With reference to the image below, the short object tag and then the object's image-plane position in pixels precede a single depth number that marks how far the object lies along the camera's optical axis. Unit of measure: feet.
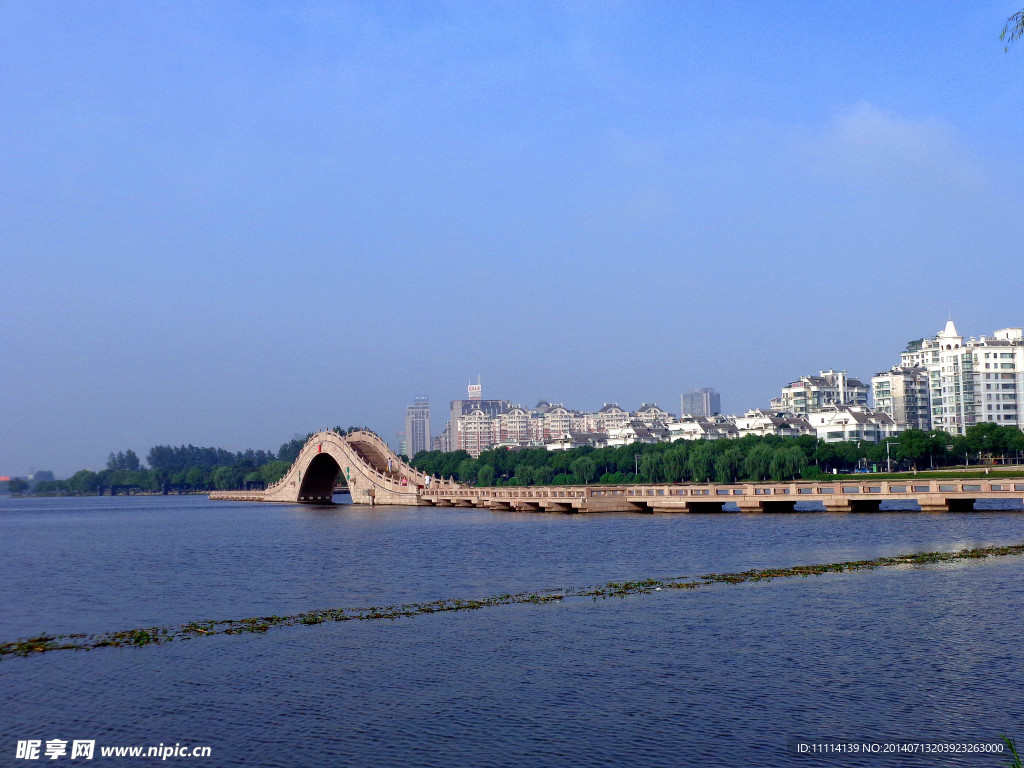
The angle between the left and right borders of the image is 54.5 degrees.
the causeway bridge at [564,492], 226.38
